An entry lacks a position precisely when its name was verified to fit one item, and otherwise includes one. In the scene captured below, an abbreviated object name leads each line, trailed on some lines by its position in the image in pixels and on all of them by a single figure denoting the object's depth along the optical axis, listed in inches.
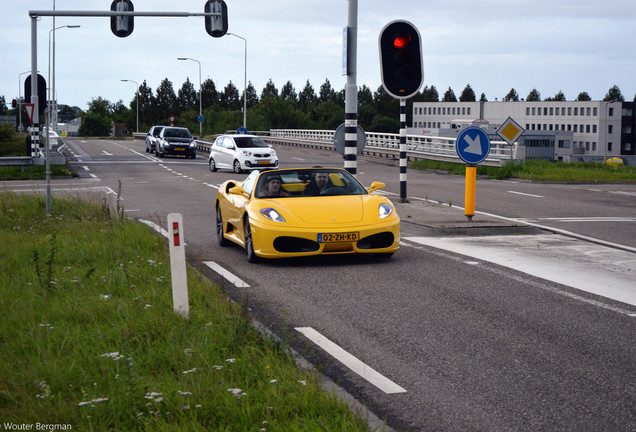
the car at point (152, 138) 2011.3
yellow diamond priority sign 1013.7
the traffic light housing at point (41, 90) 1259.6
